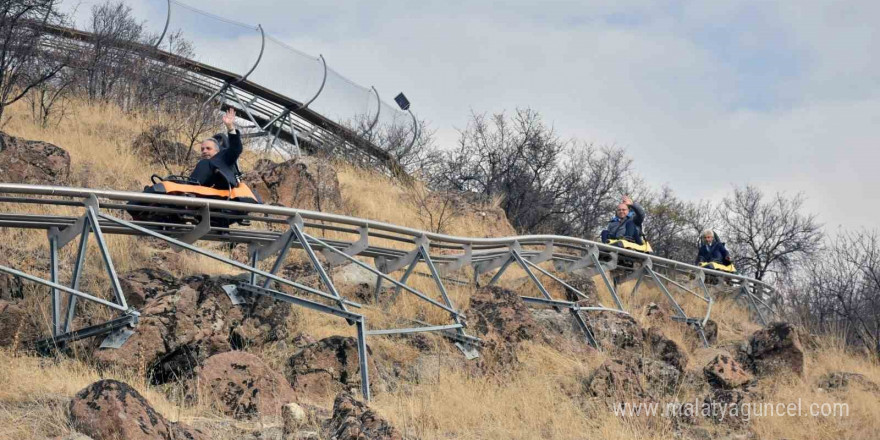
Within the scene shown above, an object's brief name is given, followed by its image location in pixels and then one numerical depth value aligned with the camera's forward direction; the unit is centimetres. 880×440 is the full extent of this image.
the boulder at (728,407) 1157
